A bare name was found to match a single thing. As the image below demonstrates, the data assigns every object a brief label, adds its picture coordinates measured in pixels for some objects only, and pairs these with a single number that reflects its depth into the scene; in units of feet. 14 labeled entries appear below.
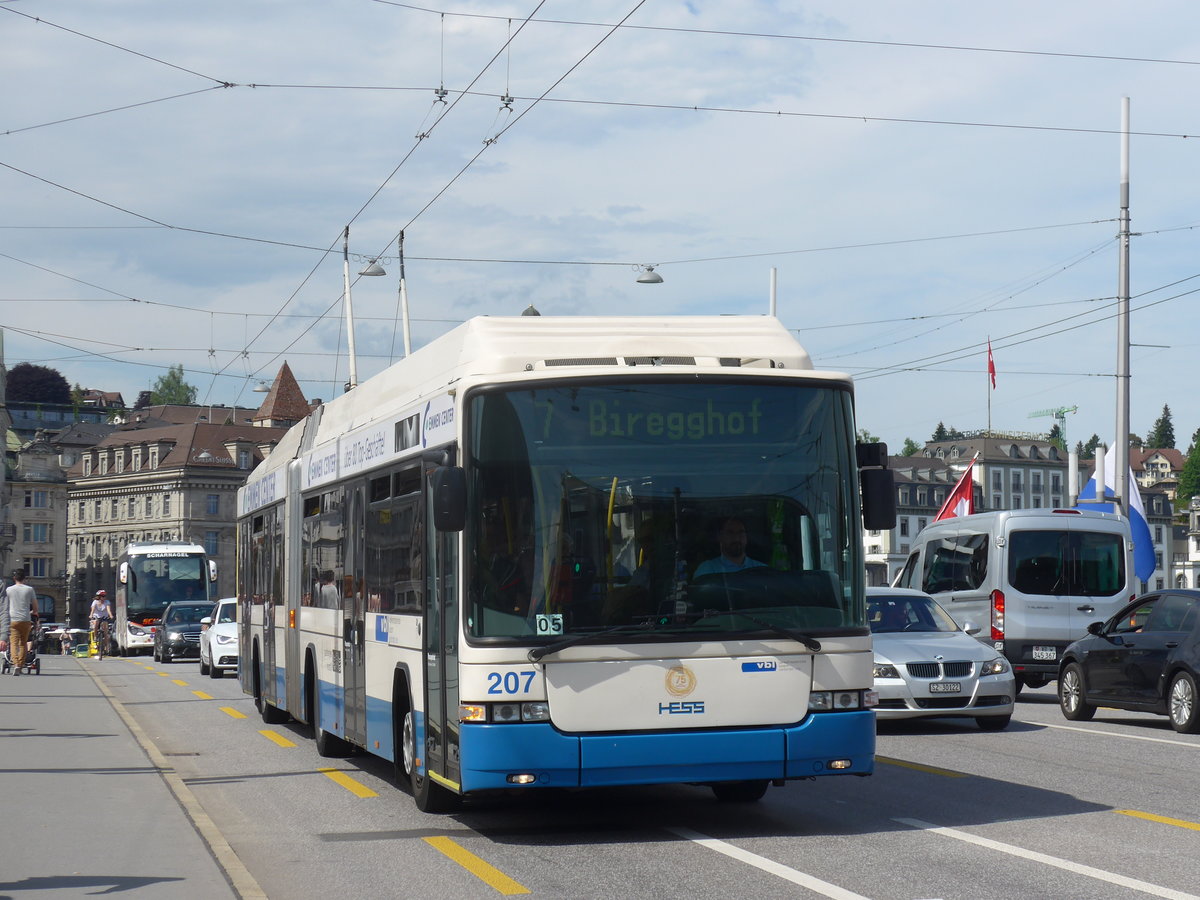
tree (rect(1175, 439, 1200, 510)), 559.96
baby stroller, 106.01
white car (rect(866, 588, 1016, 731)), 56.44
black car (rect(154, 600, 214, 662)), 144.97
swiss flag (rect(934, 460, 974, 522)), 121.08
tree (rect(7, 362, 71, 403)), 604.49
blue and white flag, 103.59
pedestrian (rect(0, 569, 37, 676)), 99.04
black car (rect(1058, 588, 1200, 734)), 57.57
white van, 76.43
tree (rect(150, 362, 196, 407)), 577.02
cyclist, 191.72
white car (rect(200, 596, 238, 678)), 109.40
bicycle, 188.96
